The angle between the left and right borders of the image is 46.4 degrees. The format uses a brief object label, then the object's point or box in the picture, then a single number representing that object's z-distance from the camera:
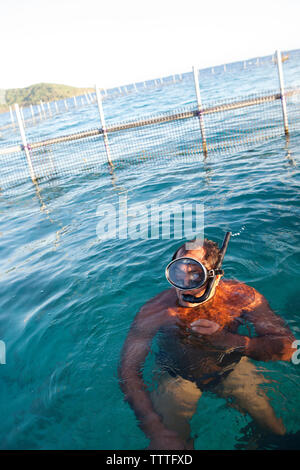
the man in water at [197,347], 2.55
